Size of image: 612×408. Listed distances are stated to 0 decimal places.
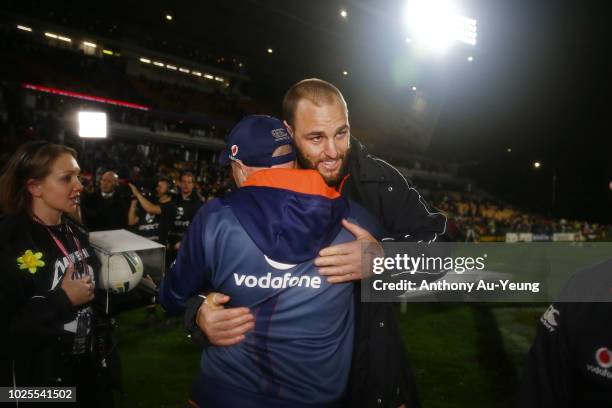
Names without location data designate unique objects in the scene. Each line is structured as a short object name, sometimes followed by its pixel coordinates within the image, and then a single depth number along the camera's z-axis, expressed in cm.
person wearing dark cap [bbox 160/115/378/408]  154
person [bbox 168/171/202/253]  757
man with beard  187
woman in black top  223
